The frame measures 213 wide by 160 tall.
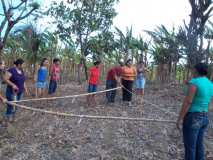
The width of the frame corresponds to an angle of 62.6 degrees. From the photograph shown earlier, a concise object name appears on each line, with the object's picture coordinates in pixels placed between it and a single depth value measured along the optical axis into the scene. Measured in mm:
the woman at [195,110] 2265
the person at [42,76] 4918
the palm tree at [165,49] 6739
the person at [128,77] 4728
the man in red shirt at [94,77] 4666
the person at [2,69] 4414
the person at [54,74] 5206
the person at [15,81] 3615
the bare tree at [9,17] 6629
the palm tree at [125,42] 7535
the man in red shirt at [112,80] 4754
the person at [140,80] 5323
